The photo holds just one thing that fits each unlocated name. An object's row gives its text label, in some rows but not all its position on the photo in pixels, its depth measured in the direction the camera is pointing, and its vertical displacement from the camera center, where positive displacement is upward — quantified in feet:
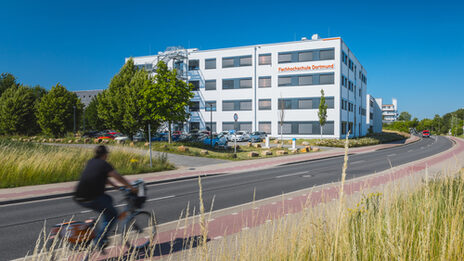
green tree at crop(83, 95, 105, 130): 199.00 +4.96
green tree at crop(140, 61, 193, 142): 109.40 +9.63
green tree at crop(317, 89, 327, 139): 144.97 +6.44
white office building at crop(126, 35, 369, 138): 162.71 +23.82
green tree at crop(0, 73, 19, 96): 200.21 +30.01
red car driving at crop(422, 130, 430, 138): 252.21 -7.08
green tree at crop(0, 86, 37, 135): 137.49 +6.08
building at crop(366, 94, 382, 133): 278.36 +10.74
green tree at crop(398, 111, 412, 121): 626.31 +21.69
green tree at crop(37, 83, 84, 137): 134.21 +5.94
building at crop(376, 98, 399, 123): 629.51 +30.07
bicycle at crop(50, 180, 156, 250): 17.15 -5.22
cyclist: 15.61 -3.31
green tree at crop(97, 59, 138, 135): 114.68 +9.10
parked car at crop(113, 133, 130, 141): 112.08 -4.92
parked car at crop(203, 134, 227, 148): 99.25 -5.46
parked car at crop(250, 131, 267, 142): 150.61 -5.27
